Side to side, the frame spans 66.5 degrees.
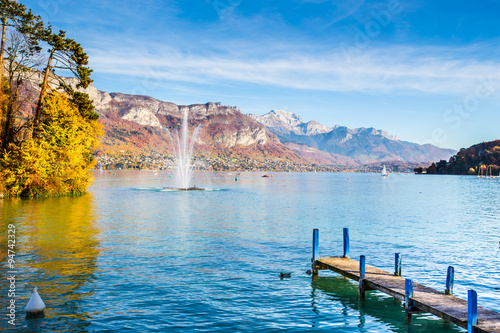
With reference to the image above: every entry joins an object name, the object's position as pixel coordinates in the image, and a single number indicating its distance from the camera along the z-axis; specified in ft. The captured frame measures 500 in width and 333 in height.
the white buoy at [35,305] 58.49
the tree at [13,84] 200.85
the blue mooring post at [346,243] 93.04
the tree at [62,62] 210.38
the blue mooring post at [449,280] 65.67
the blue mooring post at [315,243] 91.99
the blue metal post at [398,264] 76.96
